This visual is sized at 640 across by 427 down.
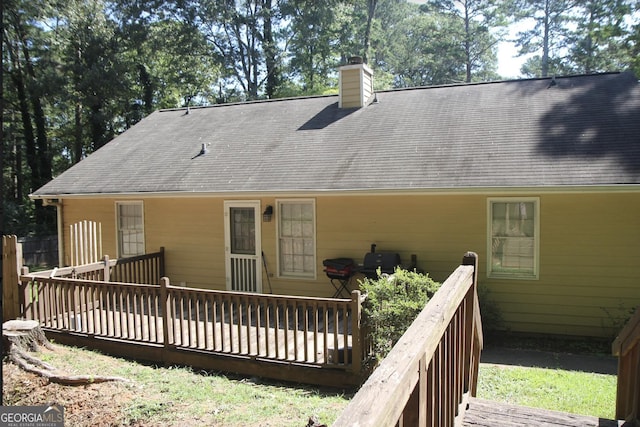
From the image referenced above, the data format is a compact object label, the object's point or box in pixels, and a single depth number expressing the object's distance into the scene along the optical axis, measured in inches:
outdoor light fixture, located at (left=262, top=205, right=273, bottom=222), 368.5
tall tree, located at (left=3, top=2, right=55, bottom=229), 861.8
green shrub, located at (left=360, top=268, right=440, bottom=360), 223.5
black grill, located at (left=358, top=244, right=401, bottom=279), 316.2
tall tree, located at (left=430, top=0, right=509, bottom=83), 1173.7
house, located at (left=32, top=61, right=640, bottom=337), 291.3
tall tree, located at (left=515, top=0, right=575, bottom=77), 1088.8
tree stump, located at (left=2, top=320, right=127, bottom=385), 225.7
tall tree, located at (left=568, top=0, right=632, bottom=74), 889.5
